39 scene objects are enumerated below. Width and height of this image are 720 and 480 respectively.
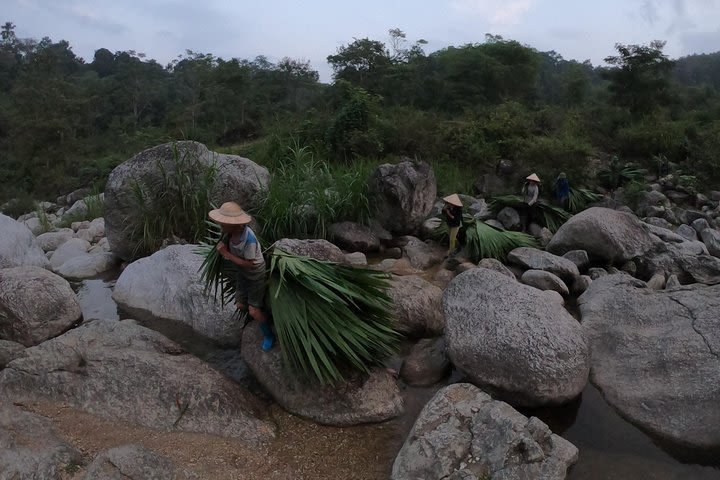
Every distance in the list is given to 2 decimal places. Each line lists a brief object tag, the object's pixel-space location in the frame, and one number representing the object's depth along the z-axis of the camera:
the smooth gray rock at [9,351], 4.56
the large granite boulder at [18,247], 7.04
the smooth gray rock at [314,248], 5.96
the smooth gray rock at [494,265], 6.66
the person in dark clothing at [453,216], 7.55
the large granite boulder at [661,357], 3.92
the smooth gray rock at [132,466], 3.10
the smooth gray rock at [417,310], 5.27
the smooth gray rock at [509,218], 9.06
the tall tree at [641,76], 17.66
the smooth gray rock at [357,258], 7.43
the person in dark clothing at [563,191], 9.90
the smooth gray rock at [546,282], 6.39
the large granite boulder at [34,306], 5.30
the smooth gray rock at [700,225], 9.21
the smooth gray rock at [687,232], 8.81
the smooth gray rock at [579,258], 7.12
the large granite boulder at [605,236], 7.18
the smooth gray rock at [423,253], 7.79
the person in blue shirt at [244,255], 4.07
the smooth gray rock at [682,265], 6.78
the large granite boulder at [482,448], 3.30
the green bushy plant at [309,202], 7.83
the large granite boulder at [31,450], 3.11
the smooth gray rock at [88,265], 7.59
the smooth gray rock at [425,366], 4.70
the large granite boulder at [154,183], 7.69
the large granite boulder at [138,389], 3.94
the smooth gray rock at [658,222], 9.77
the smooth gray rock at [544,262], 6.70
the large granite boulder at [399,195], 8.53
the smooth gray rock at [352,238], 8.12
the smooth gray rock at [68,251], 8.33
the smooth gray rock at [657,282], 6.50
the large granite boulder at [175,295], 5.38
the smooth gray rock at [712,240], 8.23
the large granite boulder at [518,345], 4.16
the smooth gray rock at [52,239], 9.37
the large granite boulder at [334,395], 4.08
